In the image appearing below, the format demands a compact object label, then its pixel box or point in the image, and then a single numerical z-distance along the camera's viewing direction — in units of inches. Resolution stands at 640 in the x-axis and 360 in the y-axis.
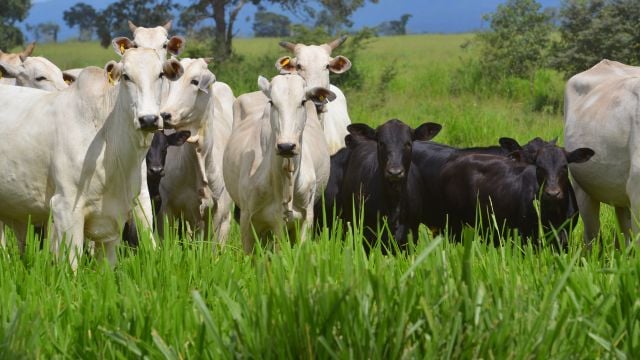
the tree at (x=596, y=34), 1695.4
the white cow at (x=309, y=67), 652.7
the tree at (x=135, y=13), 2978.8
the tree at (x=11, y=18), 2750.1
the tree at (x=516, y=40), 1933.4
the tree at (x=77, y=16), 4430.4
